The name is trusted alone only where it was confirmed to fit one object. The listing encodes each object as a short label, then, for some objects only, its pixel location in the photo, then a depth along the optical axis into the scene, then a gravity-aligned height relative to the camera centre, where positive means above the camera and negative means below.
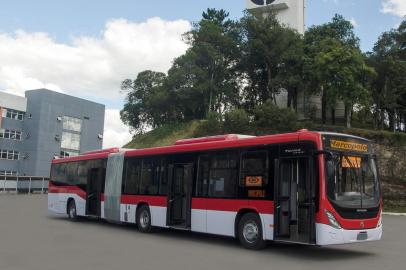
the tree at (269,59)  54.59 +17.17
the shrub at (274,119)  48.88 +8.42
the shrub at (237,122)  50.44 +8.15
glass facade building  72.25 +9.46
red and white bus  11.17 +0.28
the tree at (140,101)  68.00 +13.75
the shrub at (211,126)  51.59 +7.90
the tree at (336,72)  46.84 +13.27
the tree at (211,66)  55.28 +16.00
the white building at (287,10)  64.81 +26.27
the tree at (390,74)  51.44 +14.38
